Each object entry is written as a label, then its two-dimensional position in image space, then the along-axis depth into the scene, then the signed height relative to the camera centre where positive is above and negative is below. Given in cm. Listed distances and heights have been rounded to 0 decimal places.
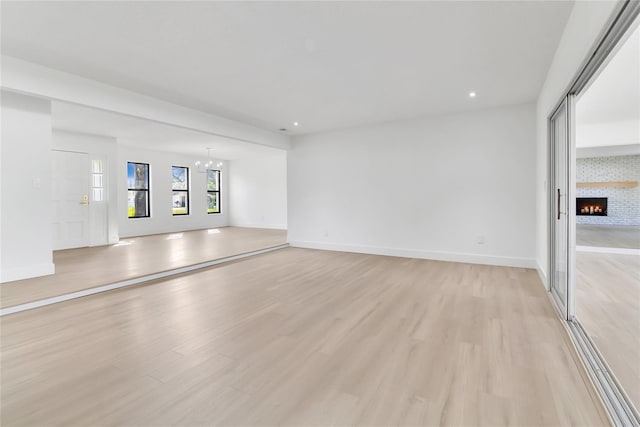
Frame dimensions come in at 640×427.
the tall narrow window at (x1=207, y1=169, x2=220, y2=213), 1070 +68
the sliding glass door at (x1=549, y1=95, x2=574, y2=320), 265 +4
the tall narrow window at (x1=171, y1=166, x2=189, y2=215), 946 +65
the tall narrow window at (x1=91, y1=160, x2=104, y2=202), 684 +66
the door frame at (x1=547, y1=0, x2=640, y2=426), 150 -3
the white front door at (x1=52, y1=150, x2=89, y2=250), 627 +23
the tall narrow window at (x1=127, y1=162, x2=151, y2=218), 836 +56
